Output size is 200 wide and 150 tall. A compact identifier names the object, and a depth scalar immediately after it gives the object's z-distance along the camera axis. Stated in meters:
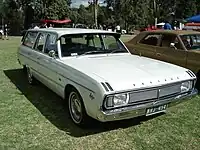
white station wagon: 2.87
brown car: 5.00
